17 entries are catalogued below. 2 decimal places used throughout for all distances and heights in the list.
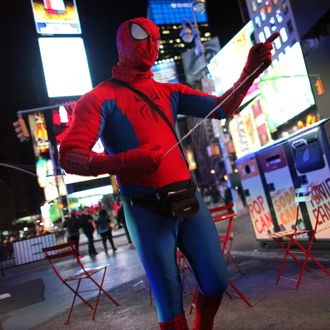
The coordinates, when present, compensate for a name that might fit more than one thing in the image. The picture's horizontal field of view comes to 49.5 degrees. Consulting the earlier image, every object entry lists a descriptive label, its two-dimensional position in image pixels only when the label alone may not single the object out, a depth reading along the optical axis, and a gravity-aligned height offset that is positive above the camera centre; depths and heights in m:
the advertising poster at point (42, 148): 27.05 +5.61
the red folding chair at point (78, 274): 5.07 -0.83
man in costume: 1.77 +0.23
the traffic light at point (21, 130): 13.09 +3.54
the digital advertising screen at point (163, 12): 99.44 +50.64
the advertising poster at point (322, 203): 5.28 -0.60
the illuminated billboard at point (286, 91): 12.09 +2.91
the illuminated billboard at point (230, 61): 14.70 +5.33
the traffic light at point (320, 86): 10.99 +2.29
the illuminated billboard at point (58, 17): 25.22 +14.32
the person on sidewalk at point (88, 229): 13.13 -0.58
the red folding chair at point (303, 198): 4.34 -0.46
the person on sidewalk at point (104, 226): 12.92 -0.57
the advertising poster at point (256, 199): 6.71 -0.42
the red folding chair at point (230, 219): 3.99 -0.44
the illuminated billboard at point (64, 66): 25.17 +10.75
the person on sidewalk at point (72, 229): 13.52 -0.45
